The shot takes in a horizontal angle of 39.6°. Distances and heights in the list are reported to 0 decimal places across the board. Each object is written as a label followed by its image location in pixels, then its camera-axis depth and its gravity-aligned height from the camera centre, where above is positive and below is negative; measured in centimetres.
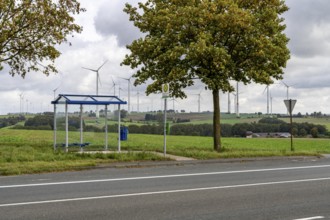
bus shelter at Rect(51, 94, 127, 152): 1897 +105
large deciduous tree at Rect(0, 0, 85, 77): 1853 +411
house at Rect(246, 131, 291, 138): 6064 -122
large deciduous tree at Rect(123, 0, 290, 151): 1945 +364
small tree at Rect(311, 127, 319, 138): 6375 -95
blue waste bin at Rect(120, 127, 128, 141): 2121 -35
